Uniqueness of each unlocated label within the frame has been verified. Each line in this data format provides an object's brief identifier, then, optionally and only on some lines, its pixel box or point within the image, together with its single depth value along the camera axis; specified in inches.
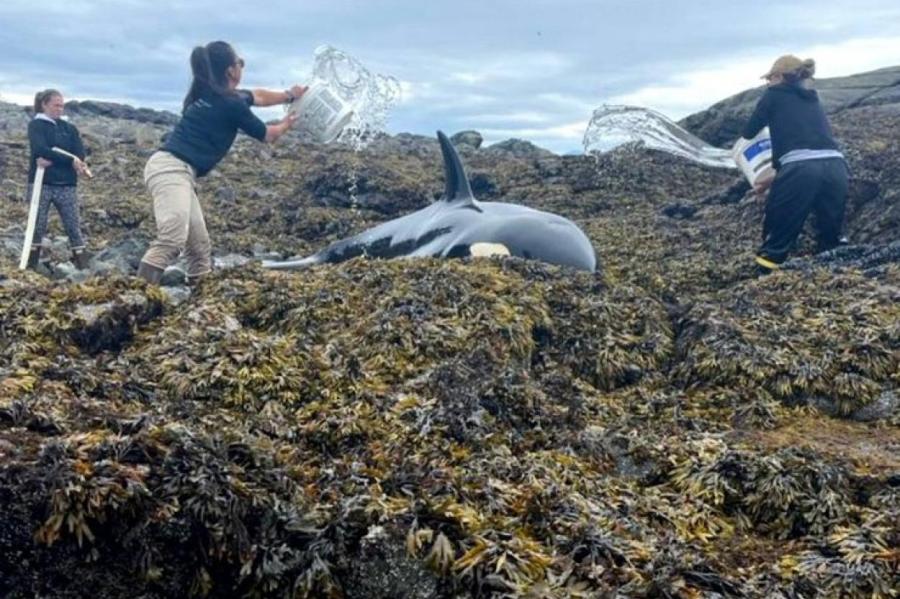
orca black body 335.9
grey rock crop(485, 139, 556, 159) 1046.4
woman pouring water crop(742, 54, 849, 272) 351.6
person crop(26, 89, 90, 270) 402.6
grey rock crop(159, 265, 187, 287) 290.5
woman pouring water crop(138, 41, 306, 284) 282.5
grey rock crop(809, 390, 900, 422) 190.9
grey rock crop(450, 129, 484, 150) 1135.6
